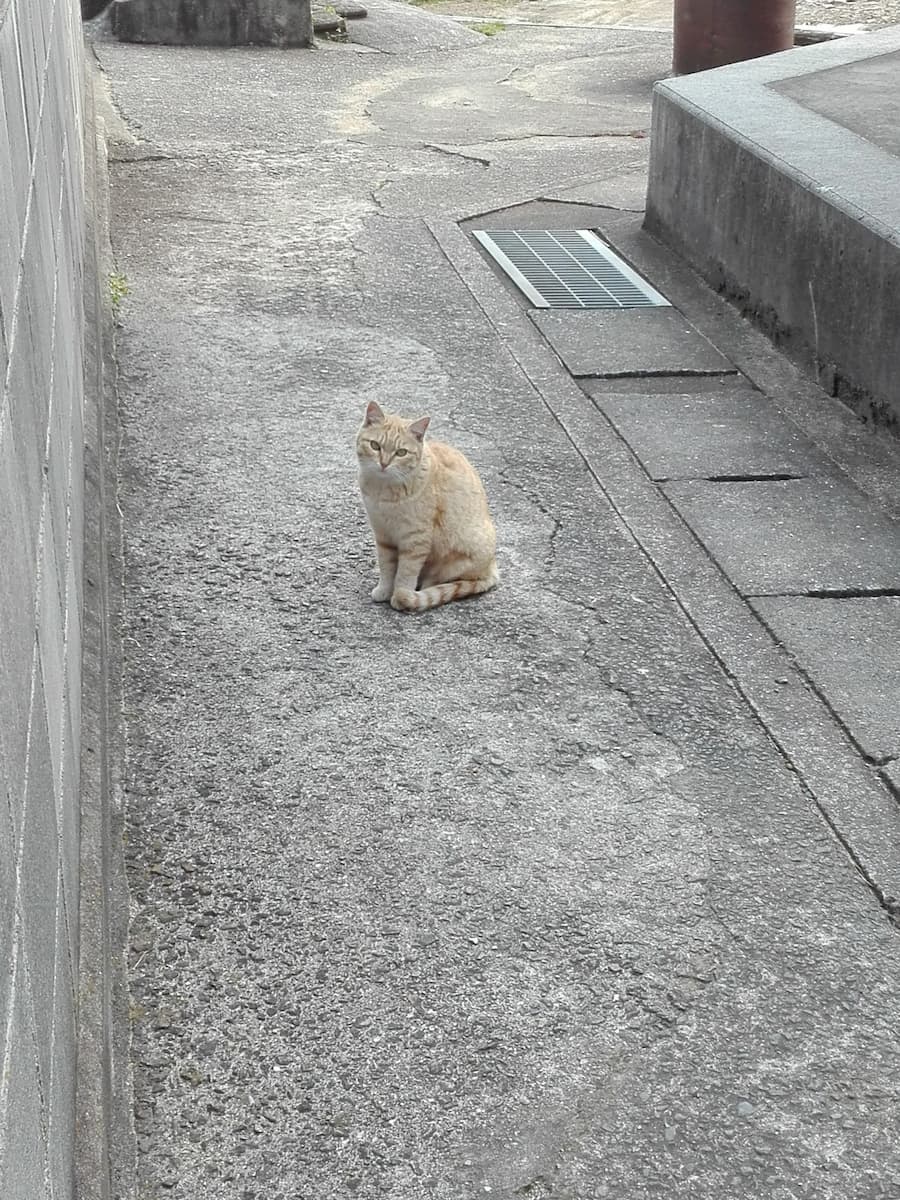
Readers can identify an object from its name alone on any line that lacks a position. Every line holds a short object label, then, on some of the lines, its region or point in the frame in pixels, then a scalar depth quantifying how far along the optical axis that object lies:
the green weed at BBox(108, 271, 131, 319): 7.23
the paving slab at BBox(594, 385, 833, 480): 5.71
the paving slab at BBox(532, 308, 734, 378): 6.73
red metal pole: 11.41
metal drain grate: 7.61
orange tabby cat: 4.51
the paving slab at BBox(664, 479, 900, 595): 4.87
